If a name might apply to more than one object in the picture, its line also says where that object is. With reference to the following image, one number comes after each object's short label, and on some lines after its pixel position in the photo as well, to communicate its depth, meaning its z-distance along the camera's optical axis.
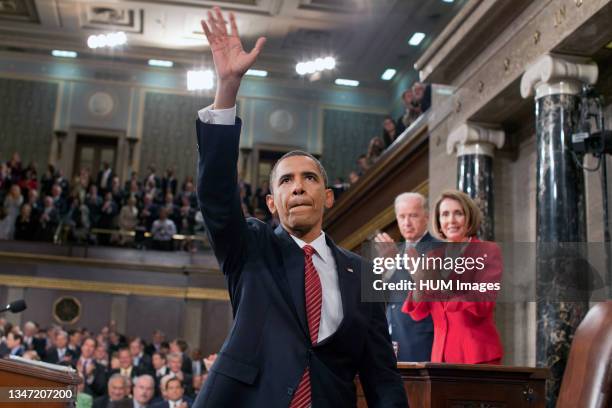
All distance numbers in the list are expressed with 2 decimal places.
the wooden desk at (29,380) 3.06
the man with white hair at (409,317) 3.62
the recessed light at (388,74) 17.97
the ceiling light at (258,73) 18.48
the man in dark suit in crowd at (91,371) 8.90
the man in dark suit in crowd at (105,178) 16.06
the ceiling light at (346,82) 18.67
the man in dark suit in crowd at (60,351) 9.98
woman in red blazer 3.33
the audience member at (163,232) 15.42
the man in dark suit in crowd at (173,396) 7.04
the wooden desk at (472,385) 3.09
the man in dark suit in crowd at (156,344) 11.80
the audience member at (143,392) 7.22
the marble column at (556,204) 4.96
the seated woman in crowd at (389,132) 10.38
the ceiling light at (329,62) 15.30
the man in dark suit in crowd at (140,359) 9.59
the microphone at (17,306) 4.34
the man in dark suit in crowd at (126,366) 9.51
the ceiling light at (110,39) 15.16
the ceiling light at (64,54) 18.12
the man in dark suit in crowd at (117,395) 7.31
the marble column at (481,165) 6.39
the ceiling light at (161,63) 18.34
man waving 1.94
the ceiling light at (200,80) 13.84
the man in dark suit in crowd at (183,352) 9.30
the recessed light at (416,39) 16.03
